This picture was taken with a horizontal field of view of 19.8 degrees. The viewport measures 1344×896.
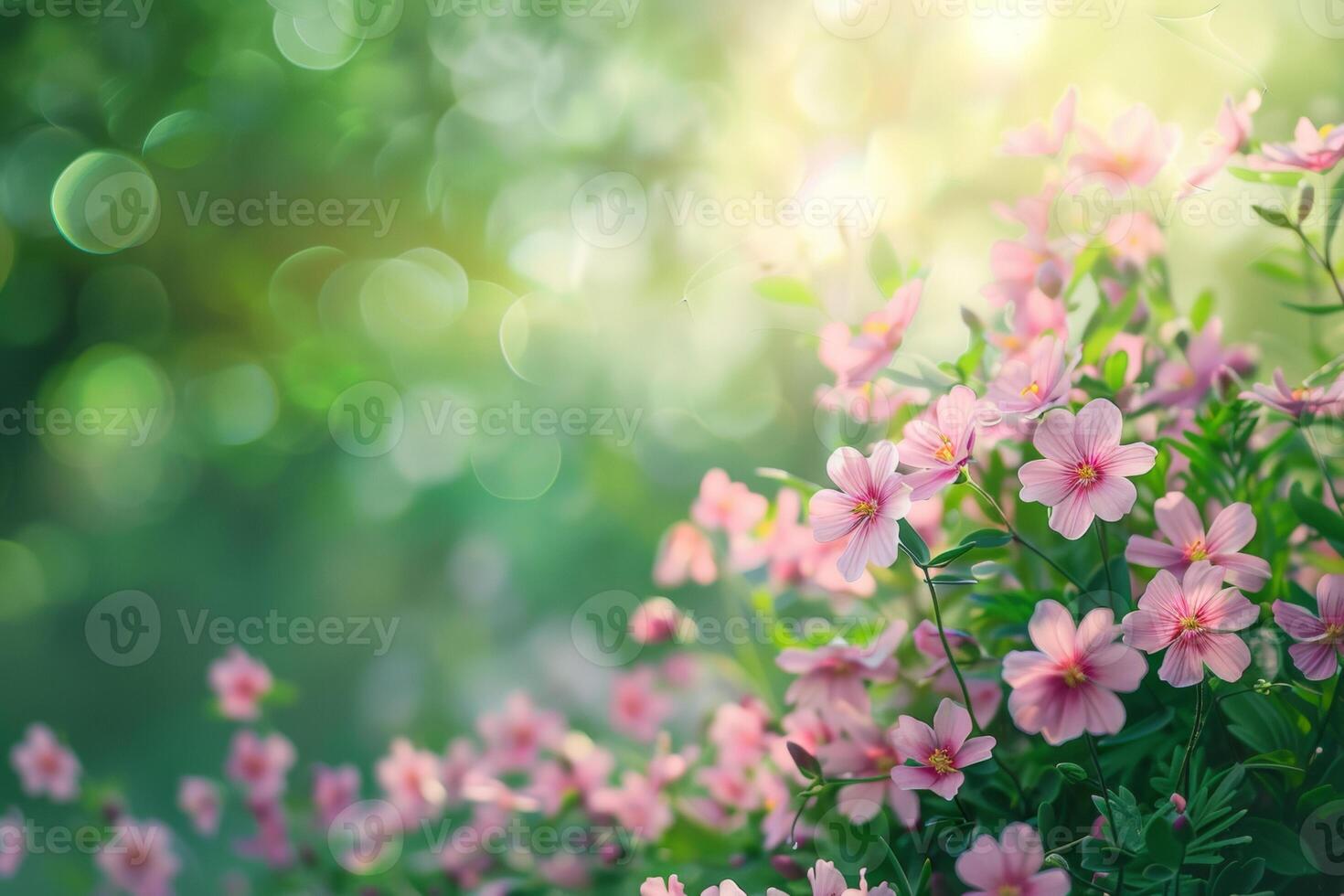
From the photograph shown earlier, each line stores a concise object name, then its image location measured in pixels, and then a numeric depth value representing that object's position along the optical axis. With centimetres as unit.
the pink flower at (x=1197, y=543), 100
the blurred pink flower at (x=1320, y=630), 99
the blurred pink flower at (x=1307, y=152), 103
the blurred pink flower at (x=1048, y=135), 109
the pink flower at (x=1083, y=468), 98
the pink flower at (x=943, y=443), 100
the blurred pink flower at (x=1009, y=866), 99
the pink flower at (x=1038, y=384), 100
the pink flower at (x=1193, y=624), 97
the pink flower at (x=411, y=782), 125
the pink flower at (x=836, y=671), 104
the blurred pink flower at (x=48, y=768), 146
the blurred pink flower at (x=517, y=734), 128
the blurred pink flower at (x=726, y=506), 115
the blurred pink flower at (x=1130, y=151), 109
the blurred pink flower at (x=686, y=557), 119
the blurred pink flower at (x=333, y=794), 135
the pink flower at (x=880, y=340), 106
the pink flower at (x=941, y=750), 99
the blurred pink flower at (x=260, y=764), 137
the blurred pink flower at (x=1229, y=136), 106
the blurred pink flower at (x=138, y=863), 138
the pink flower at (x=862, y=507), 99
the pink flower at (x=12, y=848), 140
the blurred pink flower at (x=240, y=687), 141
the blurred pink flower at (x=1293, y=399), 102
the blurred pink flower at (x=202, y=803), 143
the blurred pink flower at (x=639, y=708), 138
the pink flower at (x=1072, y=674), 98
